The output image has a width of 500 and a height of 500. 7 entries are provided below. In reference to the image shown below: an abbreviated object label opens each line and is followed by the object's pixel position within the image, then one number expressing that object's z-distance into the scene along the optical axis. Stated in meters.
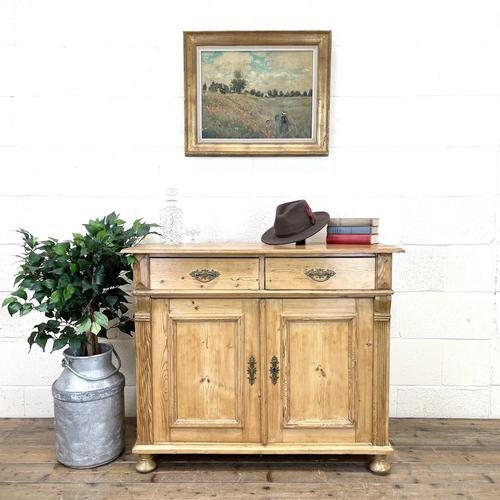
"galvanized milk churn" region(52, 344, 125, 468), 2.24
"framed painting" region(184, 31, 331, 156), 2.61
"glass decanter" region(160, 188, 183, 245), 2.52
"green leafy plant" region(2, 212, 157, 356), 2.16
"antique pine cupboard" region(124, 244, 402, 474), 2.15
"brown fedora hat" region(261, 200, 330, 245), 2.24
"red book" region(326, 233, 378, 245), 2.28
